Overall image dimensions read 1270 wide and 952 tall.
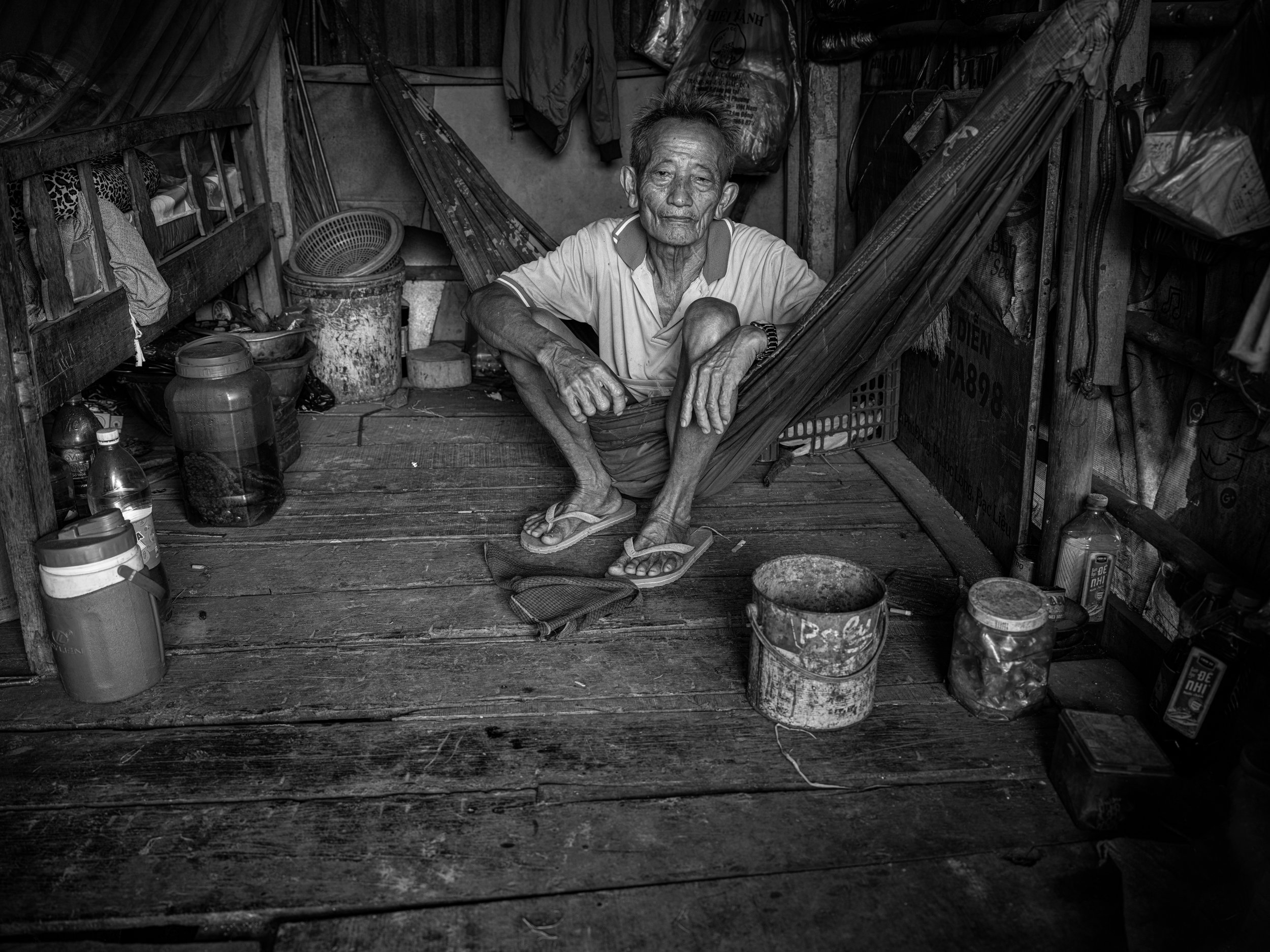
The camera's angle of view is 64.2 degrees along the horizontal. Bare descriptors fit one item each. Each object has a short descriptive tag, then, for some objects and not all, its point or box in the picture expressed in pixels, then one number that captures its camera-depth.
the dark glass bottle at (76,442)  2.57
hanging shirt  3.65
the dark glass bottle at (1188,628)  1.68
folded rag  2.16
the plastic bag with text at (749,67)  3.58
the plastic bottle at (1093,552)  2.07
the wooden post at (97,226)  2.36
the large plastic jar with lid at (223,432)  2.59
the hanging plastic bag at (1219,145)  1.55
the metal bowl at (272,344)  3.15
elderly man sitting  2.38
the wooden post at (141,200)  2.73
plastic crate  3.18
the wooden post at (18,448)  1.87
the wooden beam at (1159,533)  1.80
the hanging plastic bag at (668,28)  3.82
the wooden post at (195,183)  3.20
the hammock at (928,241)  1.90
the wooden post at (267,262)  3.87
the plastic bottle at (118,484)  2.15
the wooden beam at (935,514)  2.45
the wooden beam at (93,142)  2.03
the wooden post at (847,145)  3.65
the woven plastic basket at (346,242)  3.80
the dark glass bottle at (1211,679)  1.59
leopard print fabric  2.29
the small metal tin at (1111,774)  1.56
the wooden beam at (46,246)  2.13
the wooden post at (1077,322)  1.95
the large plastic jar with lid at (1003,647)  1.79
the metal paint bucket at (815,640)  1.74
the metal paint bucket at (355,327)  3.61
